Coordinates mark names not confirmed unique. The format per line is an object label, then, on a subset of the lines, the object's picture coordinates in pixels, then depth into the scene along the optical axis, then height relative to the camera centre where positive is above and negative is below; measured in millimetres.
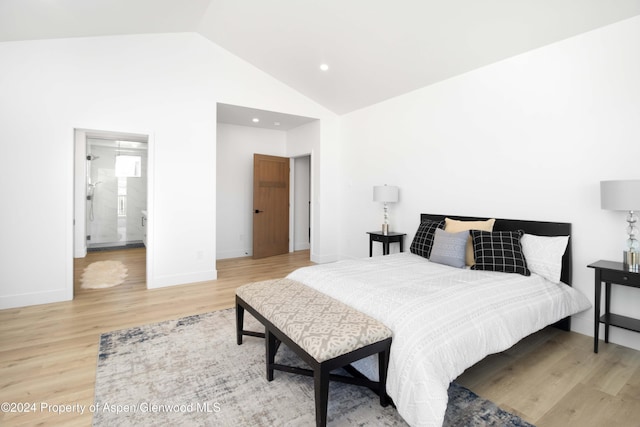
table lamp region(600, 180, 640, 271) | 2287 +70
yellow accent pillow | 3129 -169
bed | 1653 -594
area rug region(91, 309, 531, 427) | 1706 -1130
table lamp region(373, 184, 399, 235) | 4465 +222
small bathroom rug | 4285 -1031
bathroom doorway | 6867 +278
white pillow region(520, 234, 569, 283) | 2705 -377
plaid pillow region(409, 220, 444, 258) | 3464 -318
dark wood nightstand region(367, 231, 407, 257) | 4445 -409
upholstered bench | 1532 -667
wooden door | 6047 +61
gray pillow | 3004 -375
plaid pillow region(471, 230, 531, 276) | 2738 -370
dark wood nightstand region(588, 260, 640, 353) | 2318 -535
